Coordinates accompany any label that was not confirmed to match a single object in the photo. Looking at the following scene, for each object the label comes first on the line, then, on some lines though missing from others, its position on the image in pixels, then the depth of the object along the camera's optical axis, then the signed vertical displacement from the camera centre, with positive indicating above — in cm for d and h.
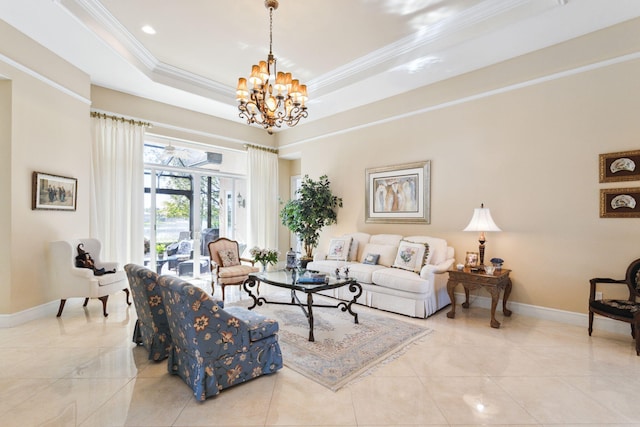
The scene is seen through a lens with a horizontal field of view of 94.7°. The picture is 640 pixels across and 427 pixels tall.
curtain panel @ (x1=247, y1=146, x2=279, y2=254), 705 +38
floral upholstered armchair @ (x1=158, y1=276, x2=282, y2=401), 212 -102
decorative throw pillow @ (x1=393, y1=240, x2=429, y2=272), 443 -66
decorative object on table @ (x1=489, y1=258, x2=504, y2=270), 392 -65
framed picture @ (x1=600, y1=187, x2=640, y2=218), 330 +13
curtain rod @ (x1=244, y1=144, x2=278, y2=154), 711 +163
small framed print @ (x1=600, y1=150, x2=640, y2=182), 330 +55
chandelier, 334 +142
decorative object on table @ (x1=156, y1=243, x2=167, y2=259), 581 -72
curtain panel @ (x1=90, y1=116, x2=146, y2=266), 491 +43
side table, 365 -89
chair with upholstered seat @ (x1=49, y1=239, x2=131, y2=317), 392 -89
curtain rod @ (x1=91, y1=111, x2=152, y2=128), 489 +164
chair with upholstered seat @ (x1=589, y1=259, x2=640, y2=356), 289 -95
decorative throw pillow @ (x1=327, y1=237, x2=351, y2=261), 542 -65
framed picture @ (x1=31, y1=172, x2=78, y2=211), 392 +29
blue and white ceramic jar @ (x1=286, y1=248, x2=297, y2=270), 429 -70
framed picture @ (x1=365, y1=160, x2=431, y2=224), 505 +36
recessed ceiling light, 381 +240
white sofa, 402 -92
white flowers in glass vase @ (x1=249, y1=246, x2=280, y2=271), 482 -71
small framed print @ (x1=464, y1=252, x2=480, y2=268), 421 -65
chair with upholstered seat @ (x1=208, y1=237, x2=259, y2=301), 481 -89
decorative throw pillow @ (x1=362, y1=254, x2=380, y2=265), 496 -77
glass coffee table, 339 -87
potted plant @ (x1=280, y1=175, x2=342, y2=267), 621 +5
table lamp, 395 -14
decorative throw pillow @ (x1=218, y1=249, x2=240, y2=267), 515 -79
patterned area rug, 263 -140
